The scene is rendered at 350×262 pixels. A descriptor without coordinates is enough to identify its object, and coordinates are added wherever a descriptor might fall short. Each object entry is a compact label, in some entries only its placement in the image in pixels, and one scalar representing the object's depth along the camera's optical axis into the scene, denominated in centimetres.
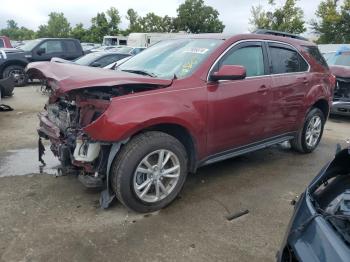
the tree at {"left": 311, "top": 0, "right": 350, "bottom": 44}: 3319
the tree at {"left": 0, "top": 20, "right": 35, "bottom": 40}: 7324
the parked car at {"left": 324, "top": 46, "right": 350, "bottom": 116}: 862
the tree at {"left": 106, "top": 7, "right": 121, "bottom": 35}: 5194
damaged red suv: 340
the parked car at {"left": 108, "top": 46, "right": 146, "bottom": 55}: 1797
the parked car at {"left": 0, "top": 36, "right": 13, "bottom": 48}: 1566
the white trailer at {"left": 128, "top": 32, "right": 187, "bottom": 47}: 3231
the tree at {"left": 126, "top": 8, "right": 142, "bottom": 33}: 5133
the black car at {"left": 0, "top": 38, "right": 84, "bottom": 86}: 1291
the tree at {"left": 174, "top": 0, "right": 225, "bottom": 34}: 5112
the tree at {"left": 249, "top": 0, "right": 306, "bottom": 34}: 3212
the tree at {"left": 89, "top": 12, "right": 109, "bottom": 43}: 5131
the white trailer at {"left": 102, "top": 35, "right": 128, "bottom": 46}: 3912
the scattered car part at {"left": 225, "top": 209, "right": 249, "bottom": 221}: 365
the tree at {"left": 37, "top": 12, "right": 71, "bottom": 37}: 6731
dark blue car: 186
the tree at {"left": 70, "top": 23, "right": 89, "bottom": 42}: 5231
